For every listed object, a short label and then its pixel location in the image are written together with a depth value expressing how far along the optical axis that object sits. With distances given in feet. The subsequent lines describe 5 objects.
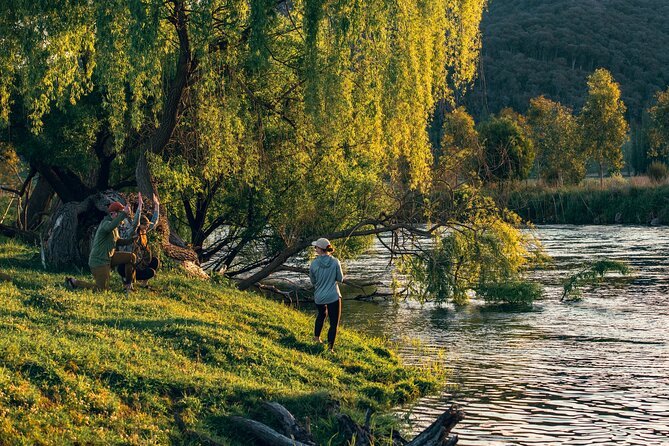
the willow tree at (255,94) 61.98
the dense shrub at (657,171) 226.79
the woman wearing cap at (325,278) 53.98
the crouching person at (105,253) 58.65
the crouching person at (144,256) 63.52
